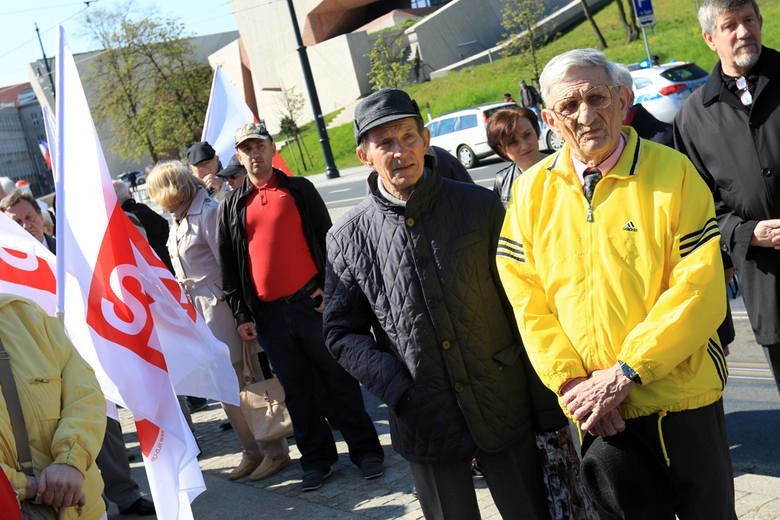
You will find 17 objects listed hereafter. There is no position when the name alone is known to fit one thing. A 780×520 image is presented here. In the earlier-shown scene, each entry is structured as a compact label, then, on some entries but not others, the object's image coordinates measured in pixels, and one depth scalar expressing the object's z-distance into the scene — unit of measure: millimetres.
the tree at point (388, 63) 43531
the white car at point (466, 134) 26344
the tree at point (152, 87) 55438
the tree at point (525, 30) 38812
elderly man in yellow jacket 2805
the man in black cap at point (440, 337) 3361
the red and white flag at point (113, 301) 4438
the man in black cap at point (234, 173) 7184
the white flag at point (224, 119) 9562
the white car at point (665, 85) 20891
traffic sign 19875
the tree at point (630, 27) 39844
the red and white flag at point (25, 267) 4812
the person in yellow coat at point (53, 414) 3256
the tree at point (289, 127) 39906
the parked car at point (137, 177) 60412
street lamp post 30438
